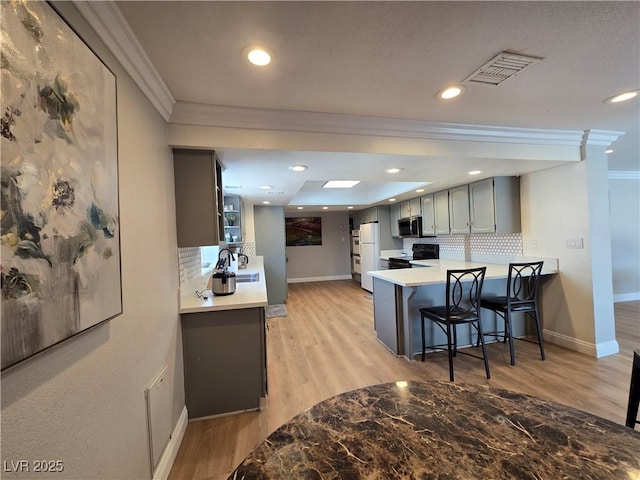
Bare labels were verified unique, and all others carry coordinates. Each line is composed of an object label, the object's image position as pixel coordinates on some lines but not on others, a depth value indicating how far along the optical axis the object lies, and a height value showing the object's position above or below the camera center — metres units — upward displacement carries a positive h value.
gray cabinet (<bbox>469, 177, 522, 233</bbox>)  3.38 +0.41
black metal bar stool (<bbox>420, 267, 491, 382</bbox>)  2.45 -0.73
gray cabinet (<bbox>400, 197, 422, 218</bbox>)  5.04 +0.63
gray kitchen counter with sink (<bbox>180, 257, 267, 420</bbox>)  1.96 -0.81
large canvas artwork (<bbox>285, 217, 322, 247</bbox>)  7.96 +0.39
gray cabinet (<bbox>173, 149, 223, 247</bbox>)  1.96 +0.37
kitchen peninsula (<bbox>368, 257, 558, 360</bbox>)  2.84 -0.70
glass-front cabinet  4.27 +0.47
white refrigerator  6.08 -0.21
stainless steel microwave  5.05 +0.26
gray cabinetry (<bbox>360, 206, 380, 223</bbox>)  6.33 +0.65
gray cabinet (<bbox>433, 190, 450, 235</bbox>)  4.23 +0.44
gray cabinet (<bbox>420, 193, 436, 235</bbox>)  4.58 +0.41
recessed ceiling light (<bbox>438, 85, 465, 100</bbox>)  1.69 +0.95
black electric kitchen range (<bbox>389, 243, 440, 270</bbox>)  5.11 -0.31
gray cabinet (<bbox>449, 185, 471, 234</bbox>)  3.84 +0.42
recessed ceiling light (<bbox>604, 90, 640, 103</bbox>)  1.86 +0.97
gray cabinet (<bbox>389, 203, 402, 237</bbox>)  5.84 +0.51
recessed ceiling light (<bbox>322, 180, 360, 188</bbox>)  4.88 +1.11
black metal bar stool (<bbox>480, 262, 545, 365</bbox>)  2.67 -0.70
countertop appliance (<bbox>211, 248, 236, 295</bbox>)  2.28 -0.31
